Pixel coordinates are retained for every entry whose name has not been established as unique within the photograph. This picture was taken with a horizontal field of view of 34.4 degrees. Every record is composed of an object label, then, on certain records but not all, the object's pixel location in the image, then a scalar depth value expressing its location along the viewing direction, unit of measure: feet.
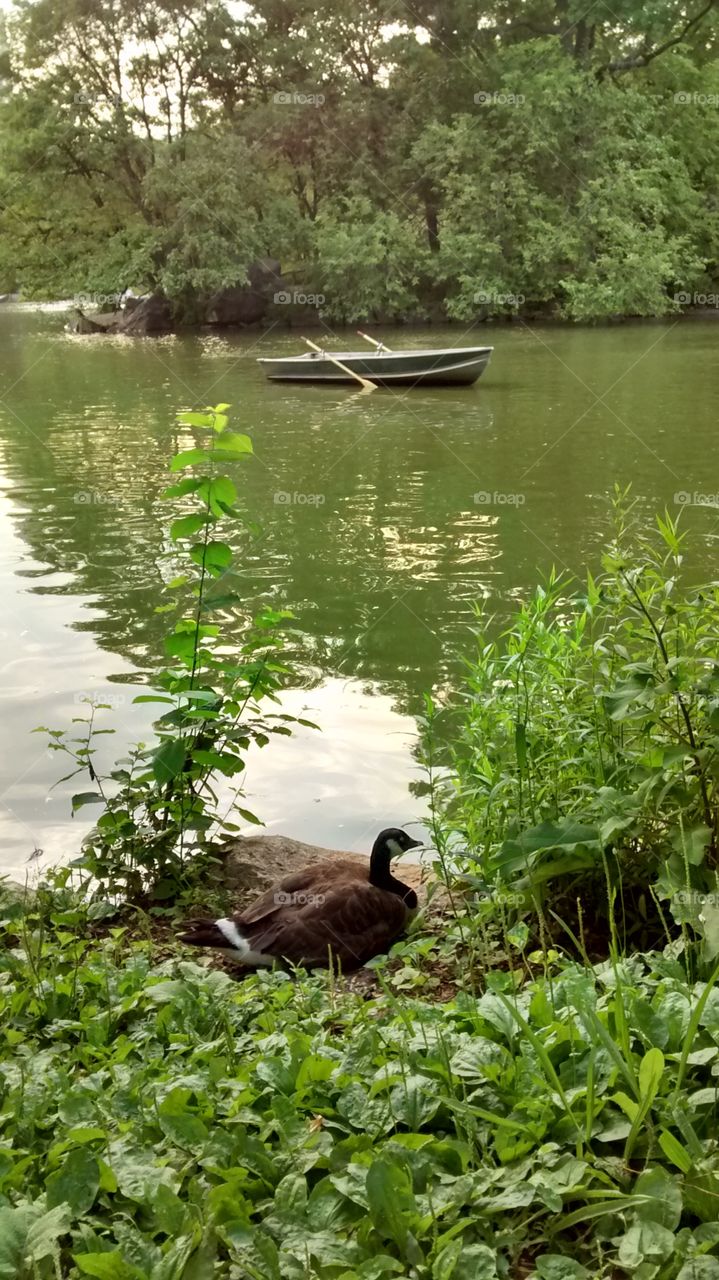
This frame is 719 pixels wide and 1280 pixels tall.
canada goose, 10.83
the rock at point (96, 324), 109.29
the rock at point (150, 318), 106.42
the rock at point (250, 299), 106.63
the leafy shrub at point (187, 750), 12.31
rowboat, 54.75
